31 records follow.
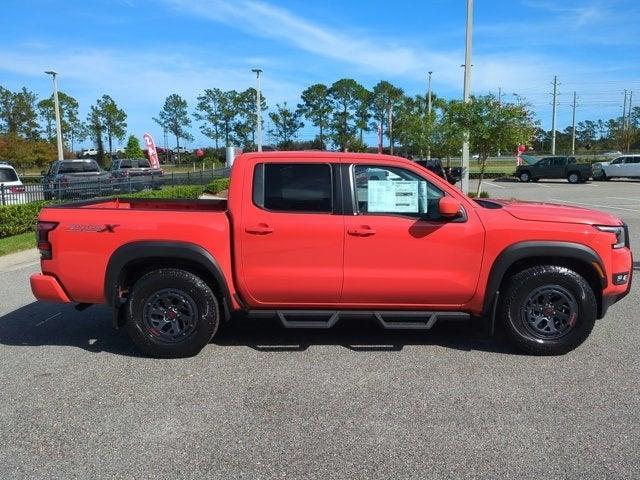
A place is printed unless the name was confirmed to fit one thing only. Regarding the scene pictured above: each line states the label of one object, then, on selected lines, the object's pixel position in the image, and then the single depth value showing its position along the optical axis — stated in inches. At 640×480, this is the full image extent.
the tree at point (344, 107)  3004.4
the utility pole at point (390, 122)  2421.3
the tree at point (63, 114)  2529.5
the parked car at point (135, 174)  883.9
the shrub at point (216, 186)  1031.0
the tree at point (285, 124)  2940.5
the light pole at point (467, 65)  786.2
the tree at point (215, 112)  2906.0
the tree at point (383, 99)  3031.5
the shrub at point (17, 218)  495.8
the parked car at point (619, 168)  1433.3
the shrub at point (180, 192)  738.9
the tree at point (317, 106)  2994.6
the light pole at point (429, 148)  1307.8
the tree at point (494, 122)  750.5
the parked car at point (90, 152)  2801.7
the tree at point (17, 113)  2420.0
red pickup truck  188.5
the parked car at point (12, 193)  561.3
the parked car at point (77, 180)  655.1
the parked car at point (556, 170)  1440.7
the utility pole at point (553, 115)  2572.8
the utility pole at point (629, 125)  3006.4
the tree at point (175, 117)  3093.0
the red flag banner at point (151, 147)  1456.7
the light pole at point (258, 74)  1441.1
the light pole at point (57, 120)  1293.1
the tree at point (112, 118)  2699.3
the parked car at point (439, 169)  1028.4
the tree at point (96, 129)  2709.2
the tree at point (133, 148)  2397.9
